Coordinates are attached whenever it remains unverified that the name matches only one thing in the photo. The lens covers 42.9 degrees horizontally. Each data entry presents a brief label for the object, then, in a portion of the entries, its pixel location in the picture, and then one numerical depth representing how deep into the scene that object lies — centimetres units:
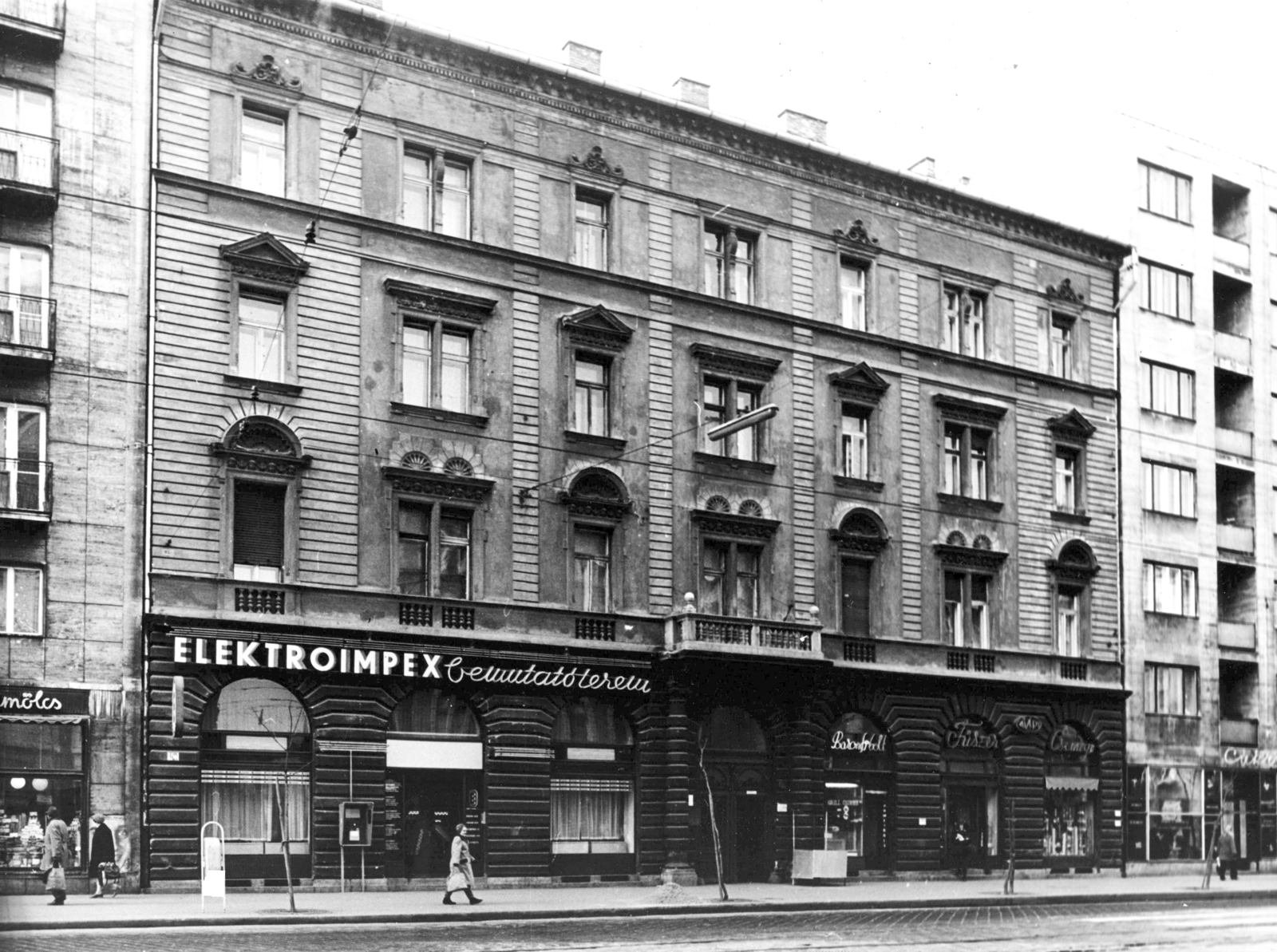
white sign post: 2756
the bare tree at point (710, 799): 3275
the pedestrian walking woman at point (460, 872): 3106
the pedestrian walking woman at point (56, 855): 2861
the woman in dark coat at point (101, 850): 3058
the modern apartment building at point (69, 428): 3125
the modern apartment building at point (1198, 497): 5106
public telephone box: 3415
